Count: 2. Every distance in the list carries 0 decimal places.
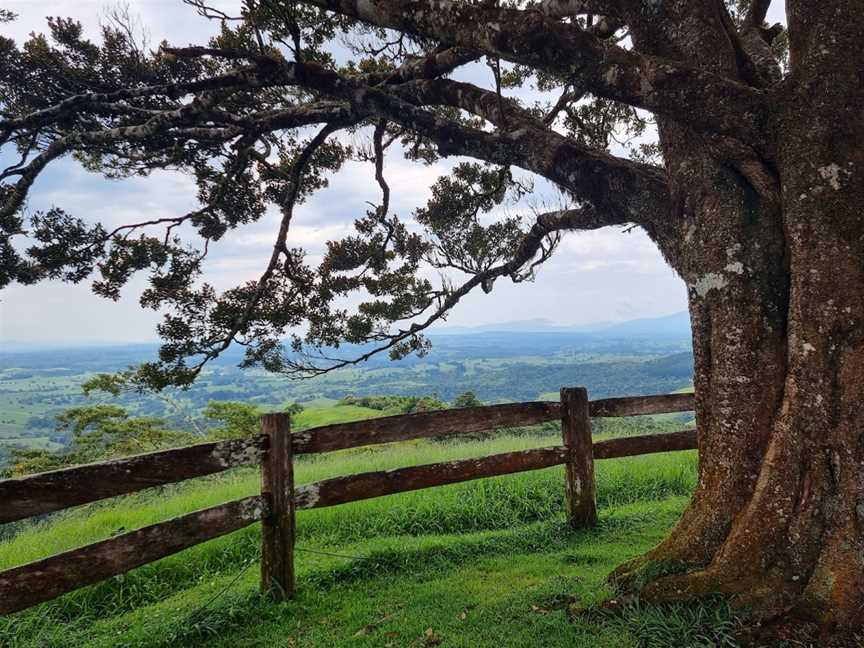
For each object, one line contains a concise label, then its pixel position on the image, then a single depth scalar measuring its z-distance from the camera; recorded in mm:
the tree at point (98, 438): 22594
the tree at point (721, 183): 3223
